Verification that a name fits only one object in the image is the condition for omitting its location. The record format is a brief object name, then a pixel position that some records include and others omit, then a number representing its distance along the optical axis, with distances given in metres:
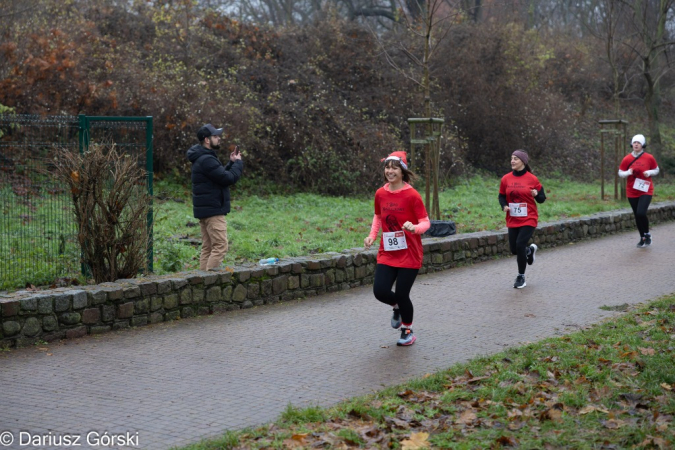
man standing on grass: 9.69
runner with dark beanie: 11.20
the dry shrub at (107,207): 8.94
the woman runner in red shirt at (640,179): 15.10
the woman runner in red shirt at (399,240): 7.82
